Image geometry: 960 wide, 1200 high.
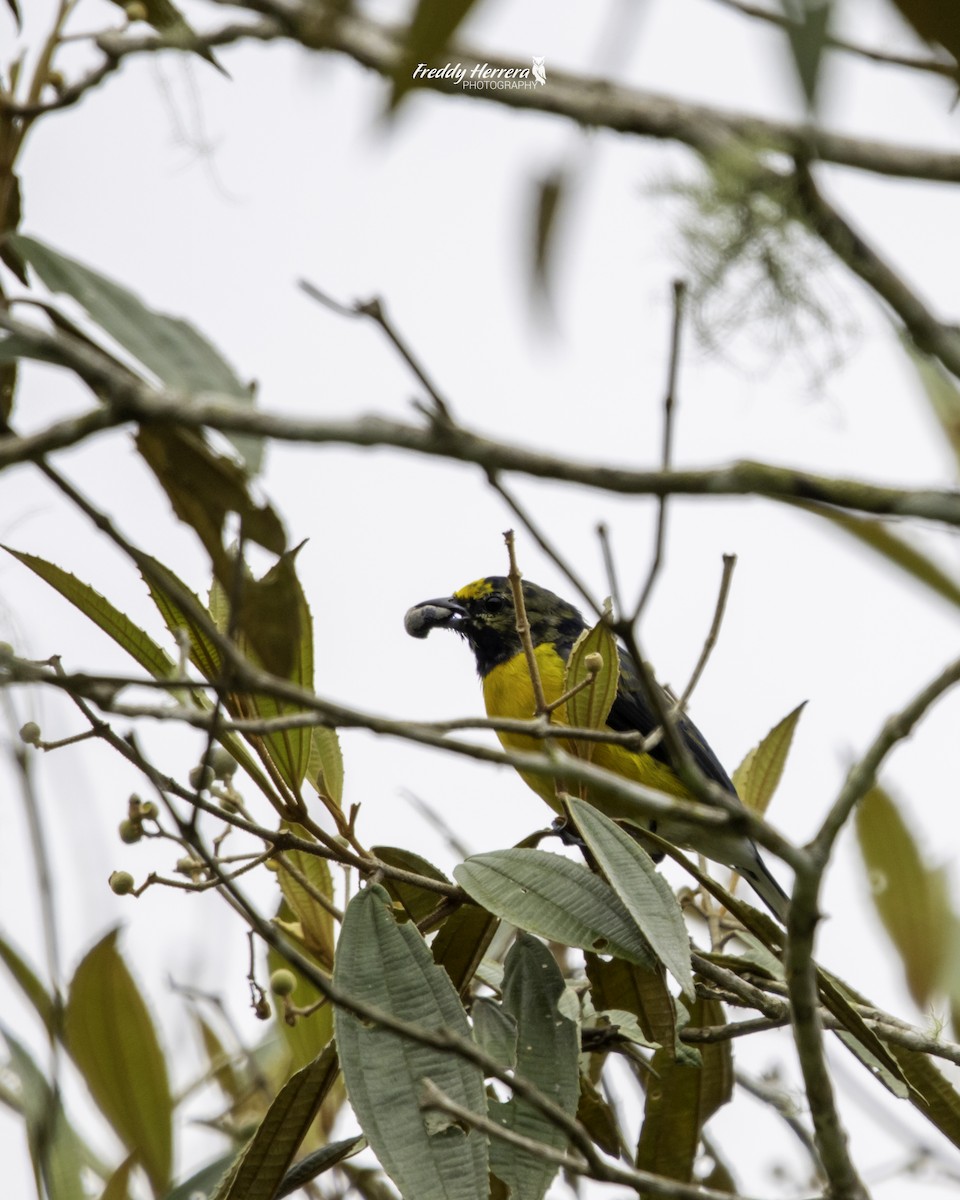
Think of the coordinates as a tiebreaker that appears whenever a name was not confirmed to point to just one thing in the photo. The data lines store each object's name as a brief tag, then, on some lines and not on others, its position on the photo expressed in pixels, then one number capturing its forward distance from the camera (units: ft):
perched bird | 31.65
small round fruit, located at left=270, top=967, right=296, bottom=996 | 18.39
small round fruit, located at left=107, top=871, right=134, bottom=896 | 15.83
